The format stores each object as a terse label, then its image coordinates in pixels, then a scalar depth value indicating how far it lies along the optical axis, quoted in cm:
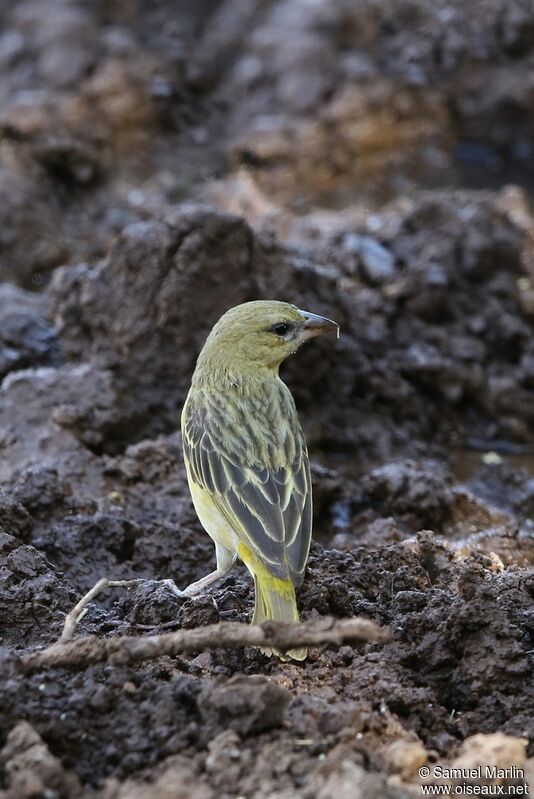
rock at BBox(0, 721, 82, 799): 627
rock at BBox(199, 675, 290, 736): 691
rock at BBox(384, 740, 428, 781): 677
